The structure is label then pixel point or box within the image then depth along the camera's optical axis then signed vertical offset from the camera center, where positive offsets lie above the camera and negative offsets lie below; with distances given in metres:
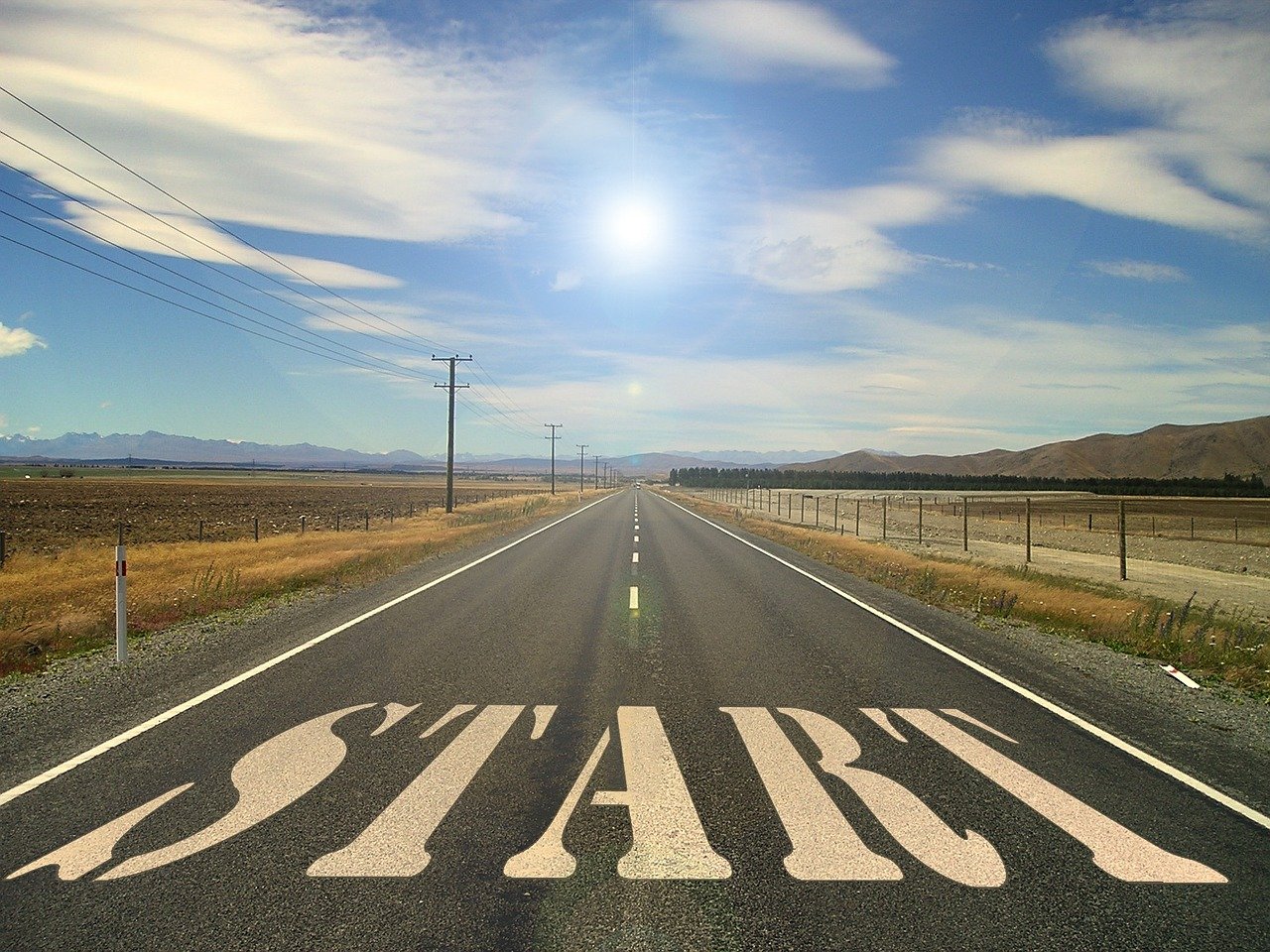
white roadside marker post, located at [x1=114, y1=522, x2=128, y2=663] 8.69 -1.68
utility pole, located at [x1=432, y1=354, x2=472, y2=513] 44.72 +1.52
